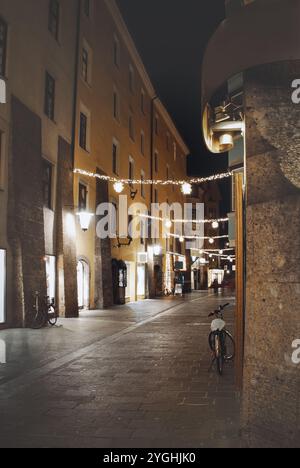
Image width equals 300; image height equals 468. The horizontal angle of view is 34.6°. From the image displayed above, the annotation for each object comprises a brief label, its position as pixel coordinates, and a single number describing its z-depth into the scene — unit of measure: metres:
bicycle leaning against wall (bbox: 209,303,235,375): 8.86
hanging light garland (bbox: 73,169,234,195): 19.18
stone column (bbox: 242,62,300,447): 4.74
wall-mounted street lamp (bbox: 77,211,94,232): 19.69
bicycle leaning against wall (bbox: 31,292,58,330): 15.81
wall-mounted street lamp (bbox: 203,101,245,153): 6.70
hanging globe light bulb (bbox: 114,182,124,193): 19.61
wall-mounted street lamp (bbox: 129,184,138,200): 31.20
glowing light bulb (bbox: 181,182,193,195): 19.30
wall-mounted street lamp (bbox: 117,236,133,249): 27.89
